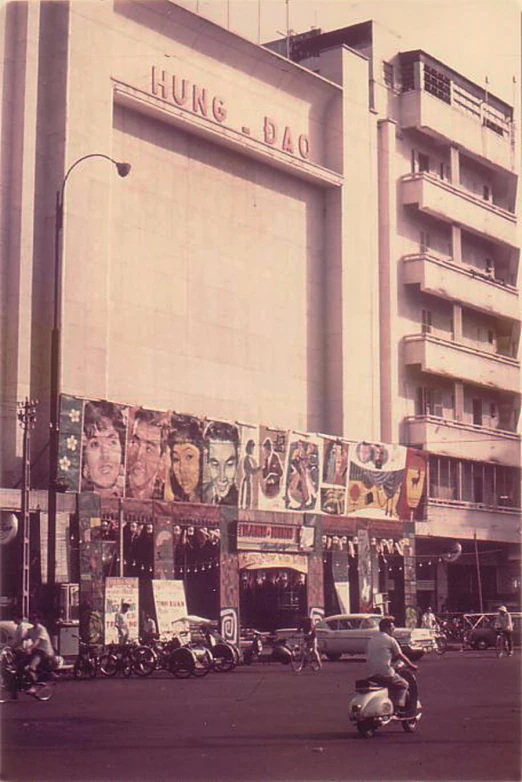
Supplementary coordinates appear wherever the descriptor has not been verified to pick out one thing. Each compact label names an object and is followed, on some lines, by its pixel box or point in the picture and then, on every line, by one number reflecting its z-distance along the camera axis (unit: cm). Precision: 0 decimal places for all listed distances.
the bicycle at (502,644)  4206
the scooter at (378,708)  1623
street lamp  3084
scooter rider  1672
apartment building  5919
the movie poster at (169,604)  3703
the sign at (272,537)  4734
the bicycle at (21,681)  2309
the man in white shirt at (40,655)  2341
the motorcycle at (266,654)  3684
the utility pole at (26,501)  3378
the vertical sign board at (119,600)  3484
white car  4006
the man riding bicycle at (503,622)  4125
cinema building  4272
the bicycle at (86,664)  3094
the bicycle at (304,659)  3491
